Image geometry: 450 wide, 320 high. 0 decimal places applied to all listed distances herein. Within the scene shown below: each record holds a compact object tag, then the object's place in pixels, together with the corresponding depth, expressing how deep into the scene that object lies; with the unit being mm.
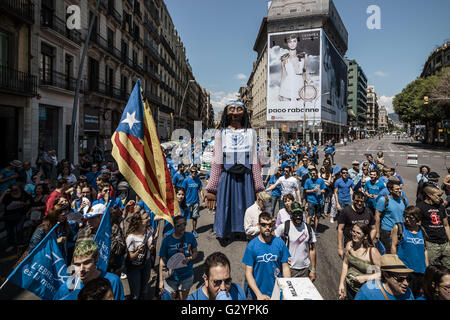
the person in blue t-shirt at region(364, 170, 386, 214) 5976
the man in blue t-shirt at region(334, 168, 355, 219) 6992
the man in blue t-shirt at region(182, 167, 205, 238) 6816
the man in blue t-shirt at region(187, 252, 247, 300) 2174
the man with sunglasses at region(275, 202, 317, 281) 3555
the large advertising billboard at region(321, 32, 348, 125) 53656
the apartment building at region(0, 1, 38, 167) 13078
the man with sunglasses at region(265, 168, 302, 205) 6889
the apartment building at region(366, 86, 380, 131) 142688
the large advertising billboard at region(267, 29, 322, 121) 50906
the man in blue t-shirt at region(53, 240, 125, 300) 2324
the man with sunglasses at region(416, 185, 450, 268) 3826
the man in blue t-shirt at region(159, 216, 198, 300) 3318
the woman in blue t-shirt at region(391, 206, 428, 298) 3424
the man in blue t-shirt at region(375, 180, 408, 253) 4562
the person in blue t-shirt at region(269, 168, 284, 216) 7949
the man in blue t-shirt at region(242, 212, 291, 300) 2811
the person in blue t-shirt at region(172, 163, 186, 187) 7297
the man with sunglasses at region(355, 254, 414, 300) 2238
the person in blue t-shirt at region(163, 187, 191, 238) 5426
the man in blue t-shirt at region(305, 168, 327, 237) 6906
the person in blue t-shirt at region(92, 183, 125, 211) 5129
